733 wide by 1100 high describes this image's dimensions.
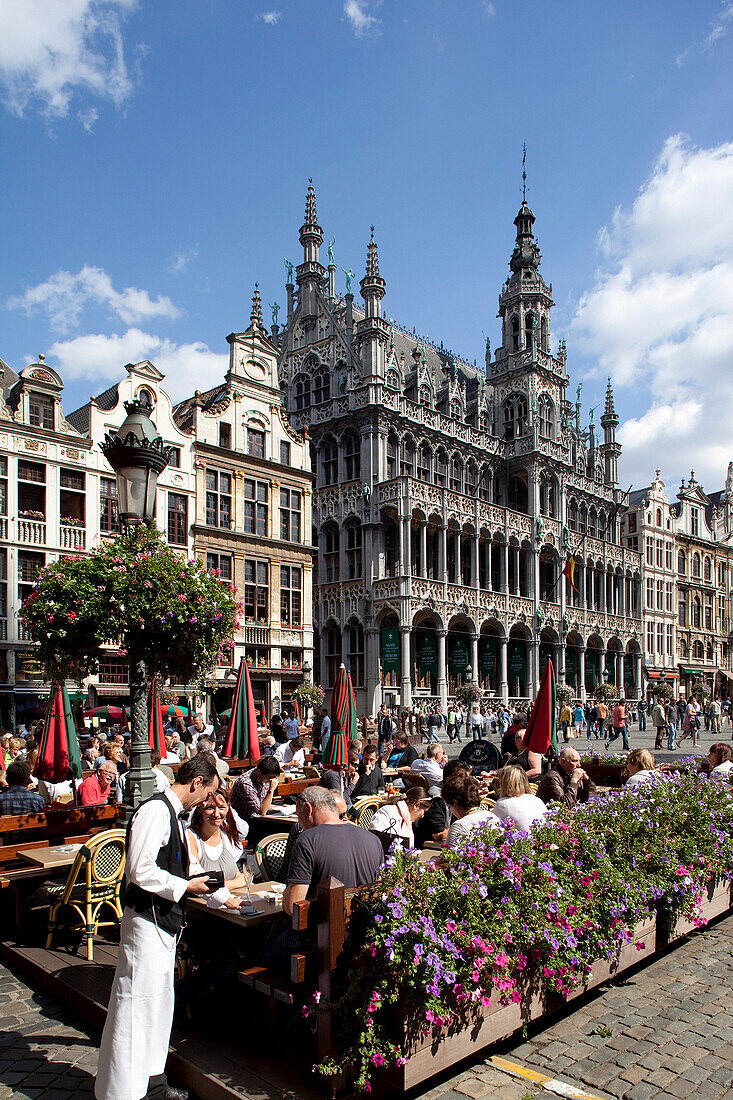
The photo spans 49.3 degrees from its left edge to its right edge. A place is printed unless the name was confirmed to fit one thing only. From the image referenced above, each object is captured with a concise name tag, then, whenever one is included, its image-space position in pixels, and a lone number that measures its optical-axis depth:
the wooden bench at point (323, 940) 4.32
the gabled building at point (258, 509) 31.45
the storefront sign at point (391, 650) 37.88
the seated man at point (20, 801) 8.60
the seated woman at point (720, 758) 9.94
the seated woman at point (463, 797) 6.58
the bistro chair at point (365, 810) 8.93
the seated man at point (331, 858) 4.78
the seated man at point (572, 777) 9.32
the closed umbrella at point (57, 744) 10.89
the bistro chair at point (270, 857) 6.79
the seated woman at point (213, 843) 6.06
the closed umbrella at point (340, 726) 14.64
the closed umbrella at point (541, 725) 11.61
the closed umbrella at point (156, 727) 12.68
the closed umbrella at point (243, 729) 13.76
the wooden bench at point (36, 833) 7.36
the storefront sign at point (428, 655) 39.84
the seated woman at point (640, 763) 9.18
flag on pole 50.16
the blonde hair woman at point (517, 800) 6.59
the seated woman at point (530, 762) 11.45
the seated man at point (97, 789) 10.48
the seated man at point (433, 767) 11.46
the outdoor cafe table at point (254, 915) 5.13
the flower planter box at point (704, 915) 6.87
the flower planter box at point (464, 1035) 4.29
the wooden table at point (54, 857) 7.14
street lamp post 8.23
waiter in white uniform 4.27
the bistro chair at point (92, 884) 6.88
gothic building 39.50
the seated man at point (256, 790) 9.16
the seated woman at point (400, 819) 7.00
